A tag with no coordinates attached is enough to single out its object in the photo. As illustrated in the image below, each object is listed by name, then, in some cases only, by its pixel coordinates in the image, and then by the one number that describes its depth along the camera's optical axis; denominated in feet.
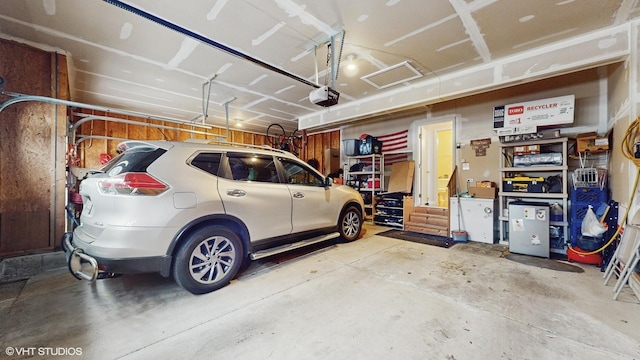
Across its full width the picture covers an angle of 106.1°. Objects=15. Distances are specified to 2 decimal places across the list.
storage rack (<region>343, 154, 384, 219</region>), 19.72
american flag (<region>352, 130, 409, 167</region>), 19.39
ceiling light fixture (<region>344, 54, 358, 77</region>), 11.02
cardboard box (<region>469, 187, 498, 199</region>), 13.92
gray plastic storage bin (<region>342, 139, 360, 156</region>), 20.15
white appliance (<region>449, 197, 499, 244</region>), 13.71
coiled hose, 7.97
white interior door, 18.57
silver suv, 6.49
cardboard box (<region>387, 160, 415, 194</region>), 18.37
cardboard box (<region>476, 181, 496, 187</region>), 14.42
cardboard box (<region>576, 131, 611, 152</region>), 10.56
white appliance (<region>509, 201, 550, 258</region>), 11.32
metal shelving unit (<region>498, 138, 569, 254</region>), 11.40
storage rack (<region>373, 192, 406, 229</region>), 17.87
